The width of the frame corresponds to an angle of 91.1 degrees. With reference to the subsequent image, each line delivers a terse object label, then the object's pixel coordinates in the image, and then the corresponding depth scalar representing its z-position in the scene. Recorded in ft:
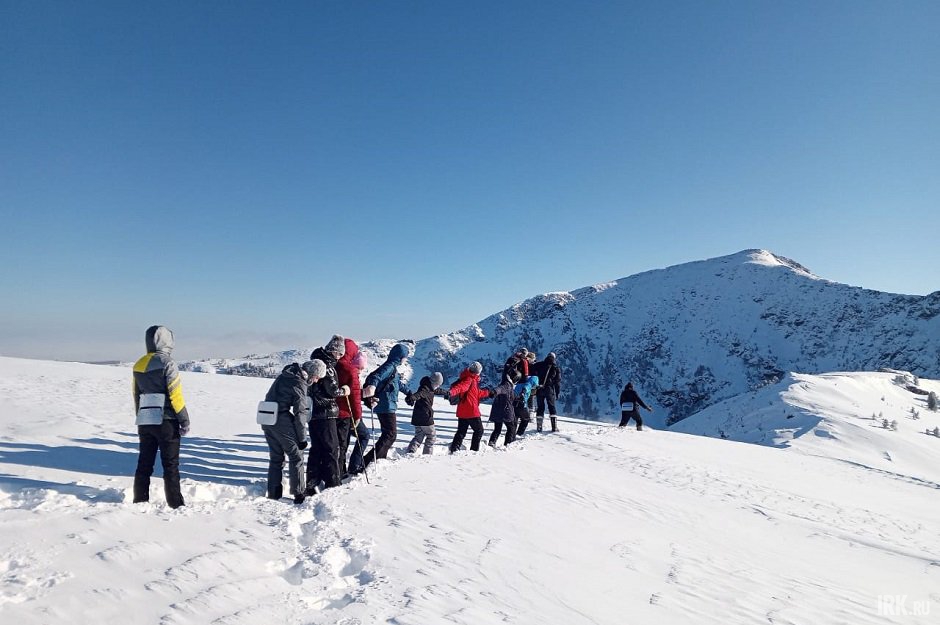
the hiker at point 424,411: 30.58
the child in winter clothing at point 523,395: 39.32
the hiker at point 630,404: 56.31
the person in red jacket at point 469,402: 32.32
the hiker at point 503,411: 35.78
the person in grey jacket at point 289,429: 20.29
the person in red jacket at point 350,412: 25.48
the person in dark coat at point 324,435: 22.38
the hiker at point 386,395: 27.78
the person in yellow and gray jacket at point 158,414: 17.33
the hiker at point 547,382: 48.06
